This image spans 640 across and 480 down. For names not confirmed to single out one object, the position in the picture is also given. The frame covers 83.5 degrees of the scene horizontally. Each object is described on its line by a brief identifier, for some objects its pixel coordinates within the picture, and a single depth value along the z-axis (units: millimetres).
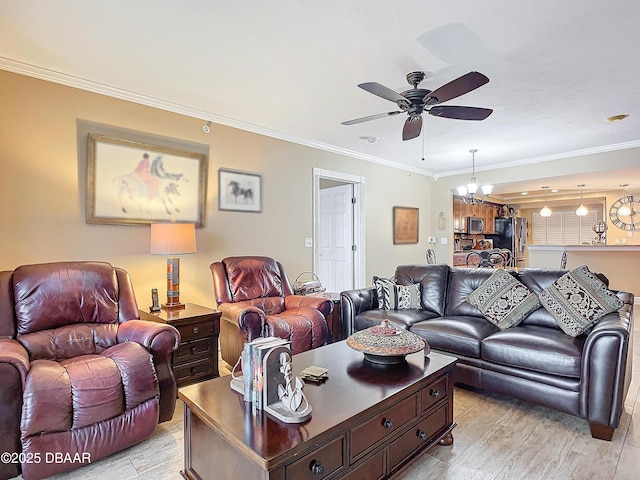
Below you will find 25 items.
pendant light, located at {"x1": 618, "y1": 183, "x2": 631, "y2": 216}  7926
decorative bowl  1922
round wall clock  7980
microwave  8539
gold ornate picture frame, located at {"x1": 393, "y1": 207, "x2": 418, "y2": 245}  6117
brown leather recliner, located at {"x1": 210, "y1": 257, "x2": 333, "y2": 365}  2928
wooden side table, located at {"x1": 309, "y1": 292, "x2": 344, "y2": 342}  3719
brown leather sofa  2094
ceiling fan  2279
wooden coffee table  1275
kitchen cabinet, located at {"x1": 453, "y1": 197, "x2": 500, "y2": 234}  8133
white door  5605
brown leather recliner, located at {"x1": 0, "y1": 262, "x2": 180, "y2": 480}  1713
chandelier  5090
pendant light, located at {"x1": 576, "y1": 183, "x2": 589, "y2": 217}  8266
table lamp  2959
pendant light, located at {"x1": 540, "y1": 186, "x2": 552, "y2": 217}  8758
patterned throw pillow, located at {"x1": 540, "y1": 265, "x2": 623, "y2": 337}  2516
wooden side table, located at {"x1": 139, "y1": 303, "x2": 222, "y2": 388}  2787
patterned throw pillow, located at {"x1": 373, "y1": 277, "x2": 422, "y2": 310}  3576
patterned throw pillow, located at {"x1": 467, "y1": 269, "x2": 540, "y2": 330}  2896
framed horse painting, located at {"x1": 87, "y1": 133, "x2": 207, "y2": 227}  3049
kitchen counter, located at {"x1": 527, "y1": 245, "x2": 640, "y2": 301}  6512
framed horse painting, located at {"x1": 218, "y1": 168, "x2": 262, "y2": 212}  3869
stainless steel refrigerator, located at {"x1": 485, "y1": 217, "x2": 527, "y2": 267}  9516
